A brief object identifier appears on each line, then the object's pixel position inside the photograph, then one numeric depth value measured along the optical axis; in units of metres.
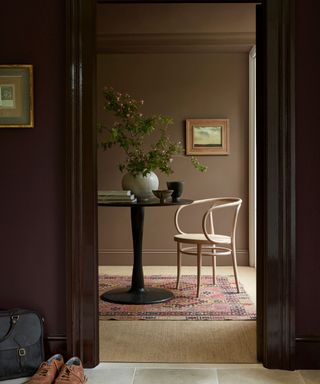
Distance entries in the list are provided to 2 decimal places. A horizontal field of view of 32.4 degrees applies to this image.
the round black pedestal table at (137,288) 4.66
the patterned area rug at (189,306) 4.25
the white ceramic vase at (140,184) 4.66
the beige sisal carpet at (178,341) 3.32
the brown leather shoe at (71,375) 2.76
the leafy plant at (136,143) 4.61
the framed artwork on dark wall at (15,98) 3.11
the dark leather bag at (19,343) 2.91
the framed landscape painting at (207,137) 6.38
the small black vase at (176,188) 4.80
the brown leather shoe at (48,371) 2.76
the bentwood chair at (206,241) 4.86
